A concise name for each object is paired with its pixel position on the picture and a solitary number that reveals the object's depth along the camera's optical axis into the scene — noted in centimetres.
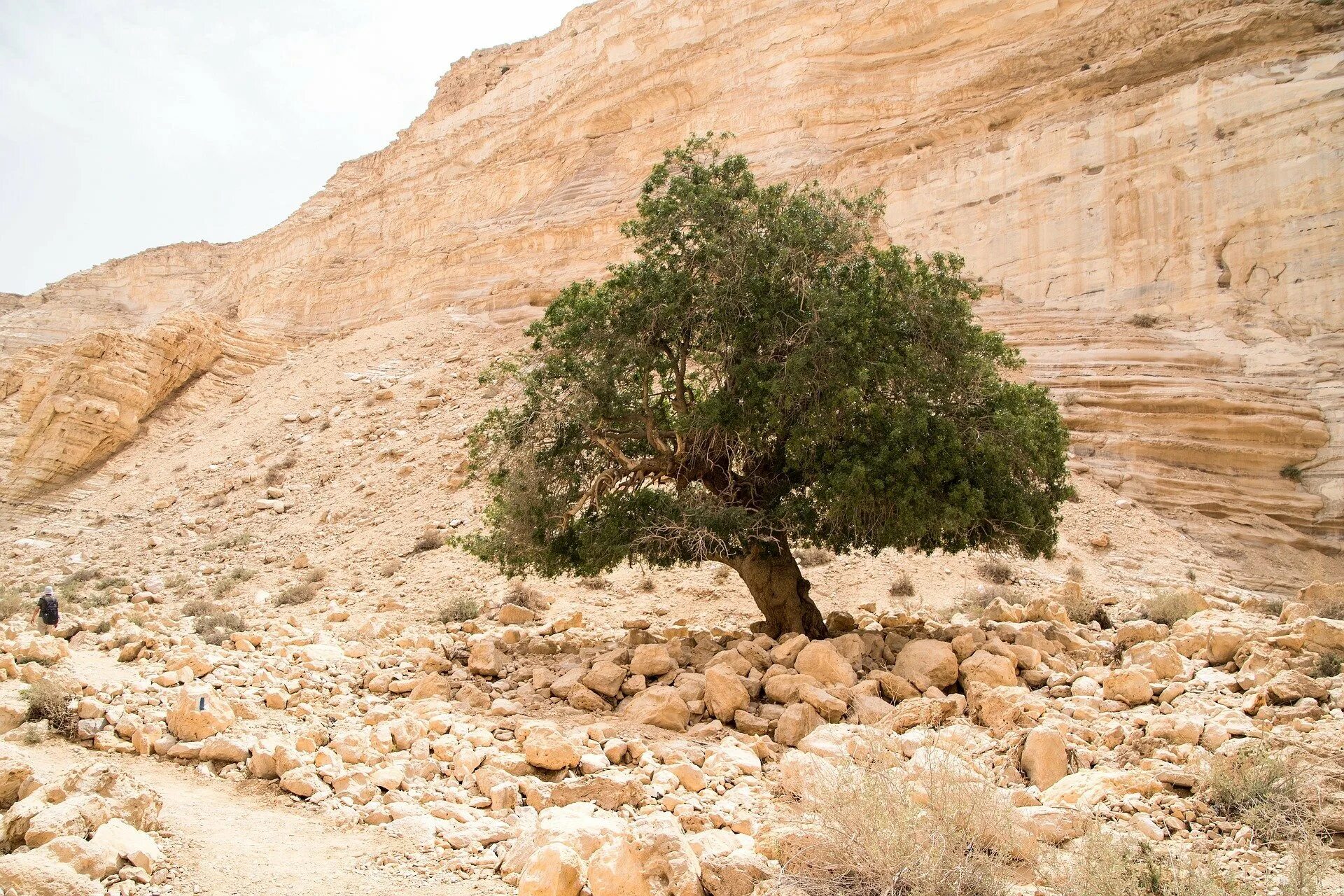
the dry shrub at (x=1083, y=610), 1066
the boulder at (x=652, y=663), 870
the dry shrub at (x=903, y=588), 1372
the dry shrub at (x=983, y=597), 1281
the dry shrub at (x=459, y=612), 1226
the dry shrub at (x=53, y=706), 697
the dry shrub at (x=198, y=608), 1330
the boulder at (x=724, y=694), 757
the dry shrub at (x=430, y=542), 1612
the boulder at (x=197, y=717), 680
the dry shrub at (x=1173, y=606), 1027
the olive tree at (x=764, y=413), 913
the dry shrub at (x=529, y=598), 1300
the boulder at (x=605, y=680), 825
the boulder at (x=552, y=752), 631
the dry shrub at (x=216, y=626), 1050
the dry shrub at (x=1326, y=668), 657
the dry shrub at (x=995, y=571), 1424
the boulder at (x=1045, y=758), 566
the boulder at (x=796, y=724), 700
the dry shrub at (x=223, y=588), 1522
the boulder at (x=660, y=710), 738
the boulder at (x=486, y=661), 912
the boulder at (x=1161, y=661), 734
